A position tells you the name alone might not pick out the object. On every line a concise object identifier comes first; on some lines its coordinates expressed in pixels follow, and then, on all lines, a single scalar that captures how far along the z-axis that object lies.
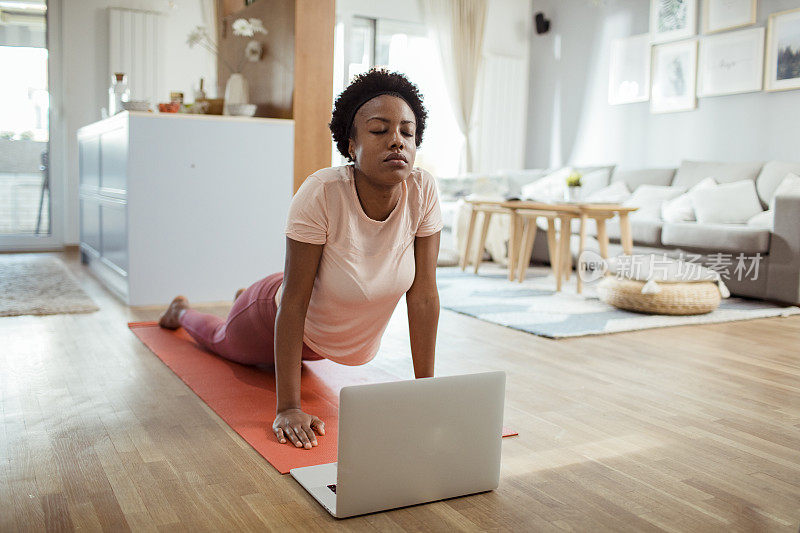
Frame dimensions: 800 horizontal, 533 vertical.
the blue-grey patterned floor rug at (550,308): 3.46
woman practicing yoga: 1.67
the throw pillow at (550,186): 6.22
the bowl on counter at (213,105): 3.99
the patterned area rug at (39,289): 3.52
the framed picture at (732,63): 5.50
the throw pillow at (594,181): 6.29
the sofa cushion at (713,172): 5.15
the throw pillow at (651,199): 5.43
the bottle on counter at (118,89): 4.20
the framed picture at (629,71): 6.49
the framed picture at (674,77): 6.06
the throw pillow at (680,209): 5.16
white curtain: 7.45
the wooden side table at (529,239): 4.82
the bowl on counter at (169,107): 3.69
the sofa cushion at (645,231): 4.98
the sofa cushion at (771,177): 4.87
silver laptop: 1.36
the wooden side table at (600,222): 4.33
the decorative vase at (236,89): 4.28
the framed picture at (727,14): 5.54
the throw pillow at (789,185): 4.64
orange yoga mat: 1.73
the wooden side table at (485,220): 4.97
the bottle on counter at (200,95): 4.06
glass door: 6.34
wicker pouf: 3.77
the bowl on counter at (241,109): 3.80
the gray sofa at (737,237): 4.17
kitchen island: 3.59
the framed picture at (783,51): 5.22
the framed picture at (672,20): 6.03
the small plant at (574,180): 4.73
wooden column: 3.75
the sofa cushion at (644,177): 5.78
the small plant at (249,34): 3.88
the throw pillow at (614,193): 5.84
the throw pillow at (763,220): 4.59
